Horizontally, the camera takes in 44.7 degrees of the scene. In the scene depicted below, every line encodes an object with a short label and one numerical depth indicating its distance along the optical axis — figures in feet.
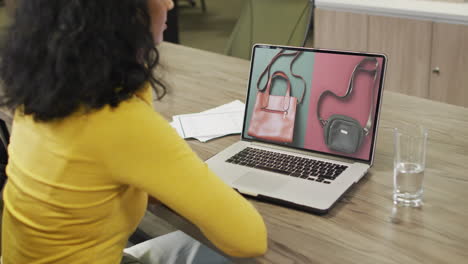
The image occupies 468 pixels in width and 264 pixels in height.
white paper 5.03
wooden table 3.17
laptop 3.97
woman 2.85
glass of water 3.69
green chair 7.79
